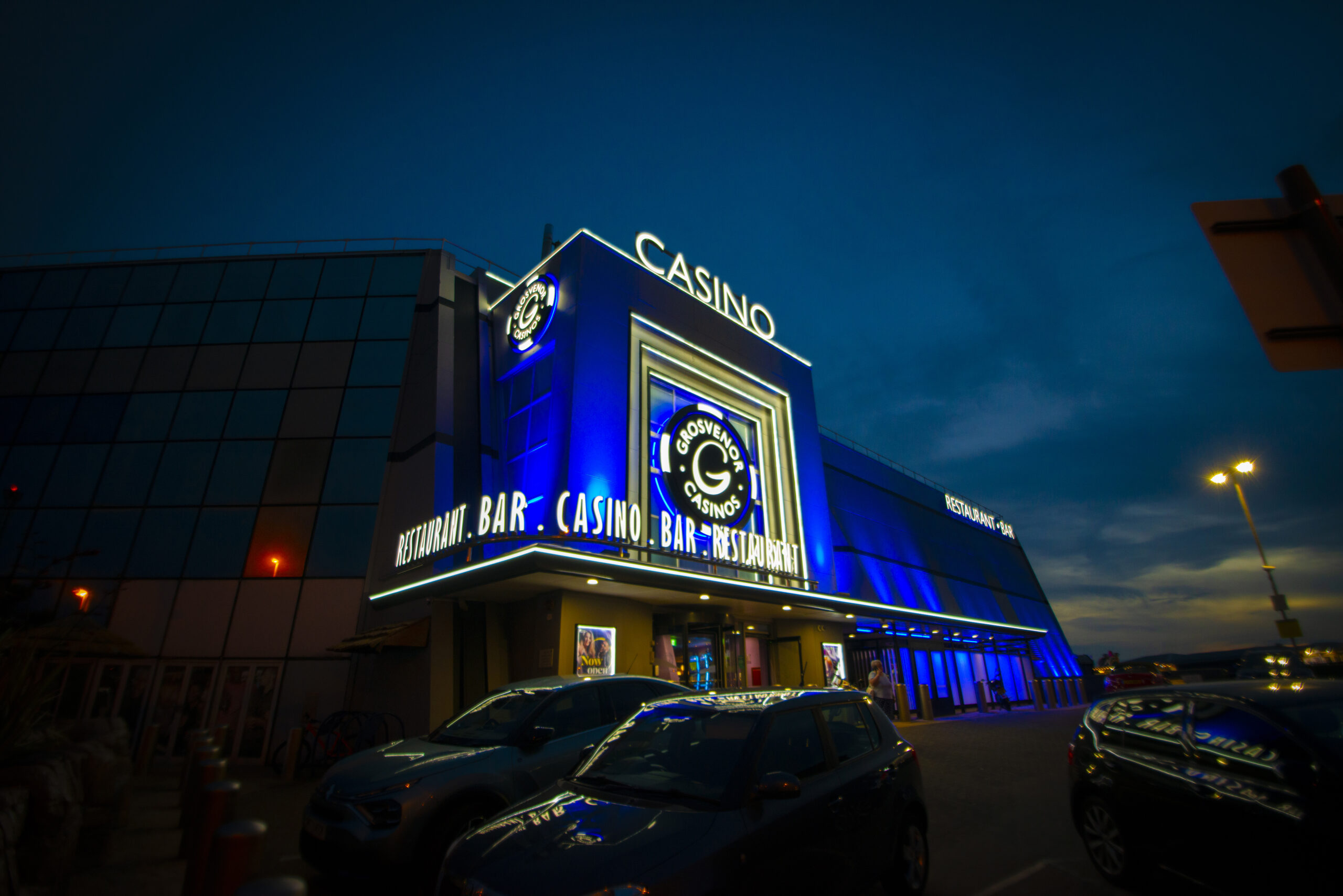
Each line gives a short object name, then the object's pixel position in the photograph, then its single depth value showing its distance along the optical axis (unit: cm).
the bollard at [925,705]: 1791
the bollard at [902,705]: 1750
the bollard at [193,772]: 575
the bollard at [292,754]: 1150
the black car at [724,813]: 292
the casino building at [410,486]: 1337
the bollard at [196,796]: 498
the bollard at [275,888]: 171
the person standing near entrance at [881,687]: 1648
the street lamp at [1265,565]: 1283
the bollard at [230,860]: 227
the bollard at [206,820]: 329
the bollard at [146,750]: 985
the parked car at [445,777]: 475
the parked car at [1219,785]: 371
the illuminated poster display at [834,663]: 1847
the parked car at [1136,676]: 2175
